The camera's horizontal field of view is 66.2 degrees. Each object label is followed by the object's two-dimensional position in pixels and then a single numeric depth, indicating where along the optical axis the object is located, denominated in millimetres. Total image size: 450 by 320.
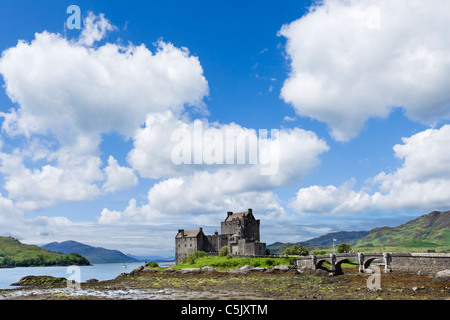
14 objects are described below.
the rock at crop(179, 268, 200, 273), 79931
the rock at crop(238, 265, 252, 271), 75138
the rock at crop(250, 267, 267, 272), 73494
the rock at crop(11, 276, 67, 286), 72125
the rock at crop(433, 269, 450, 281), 44656
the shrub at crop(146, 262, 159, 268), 97600
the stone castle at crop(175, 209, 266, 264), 101062
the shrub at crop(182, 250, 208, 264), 94212
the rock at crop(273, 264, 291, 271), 73250
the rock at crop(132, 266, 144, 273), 92194
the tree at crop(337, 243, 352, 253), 98812
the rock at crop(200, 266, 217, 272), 78450
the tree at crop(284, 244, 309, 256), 97594
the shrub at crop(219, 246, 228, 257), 92812
